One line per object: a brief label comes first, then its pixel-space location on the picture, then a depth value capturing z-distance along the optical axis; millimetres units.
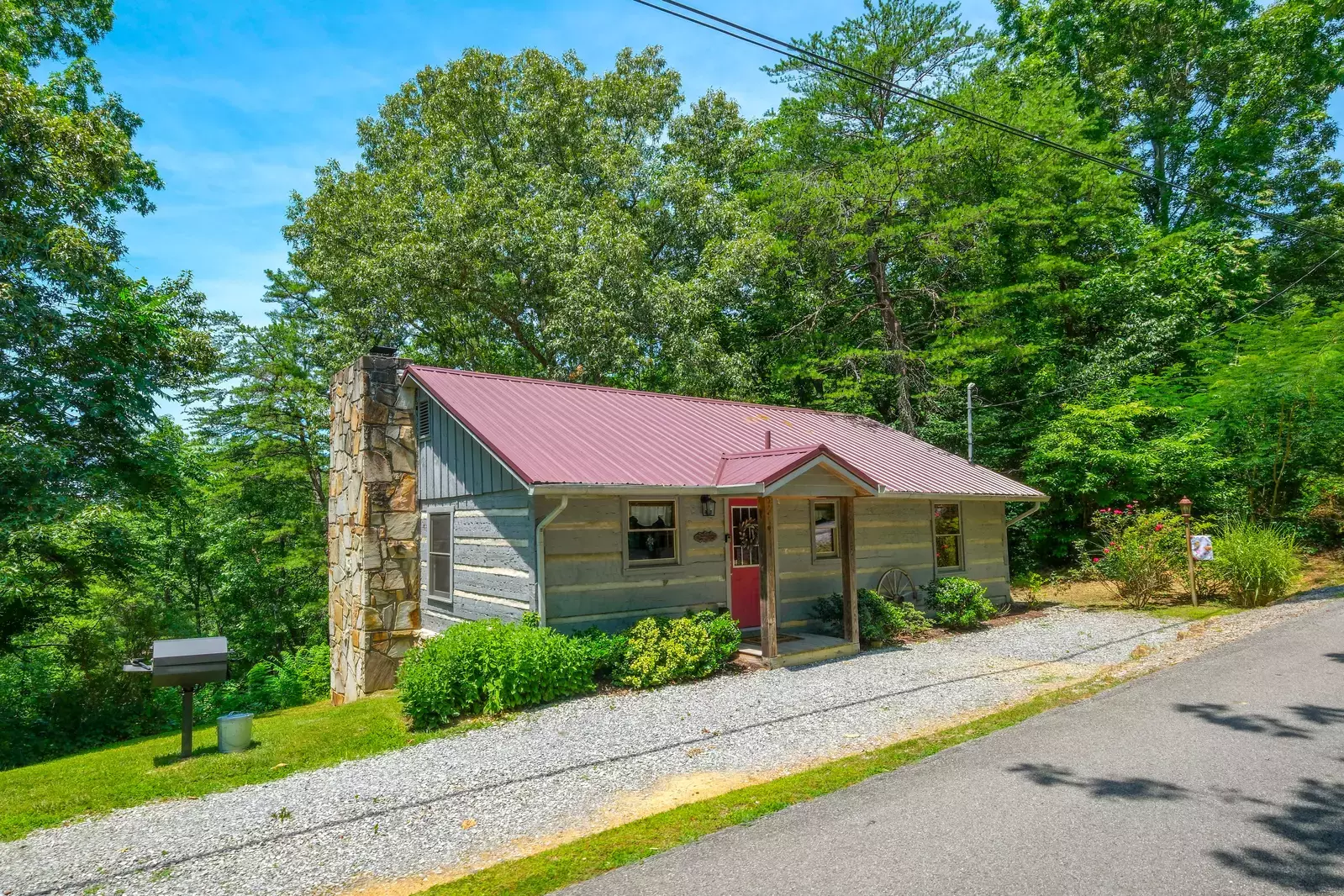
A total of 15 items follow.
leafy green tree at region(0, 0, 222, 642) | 11750
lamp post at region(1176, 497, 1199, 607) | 14031
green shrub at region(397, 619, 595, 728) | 8164
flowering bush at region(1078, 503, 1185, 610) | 15008
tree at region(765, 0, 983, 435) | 21281
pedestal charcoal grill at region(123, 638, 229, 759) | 7379
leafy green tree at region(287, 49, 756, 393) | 21344
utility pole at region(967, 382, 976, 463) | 17825
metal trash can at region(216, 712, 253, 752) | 7898
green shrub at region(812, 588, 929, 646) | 11859
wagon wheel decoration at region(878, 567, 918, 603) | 13352
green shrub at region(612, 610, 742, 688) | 9344
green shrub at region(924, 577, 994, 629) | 13281
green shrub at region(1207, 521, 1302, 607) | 13953
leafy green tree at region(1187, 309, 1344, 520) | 17422
